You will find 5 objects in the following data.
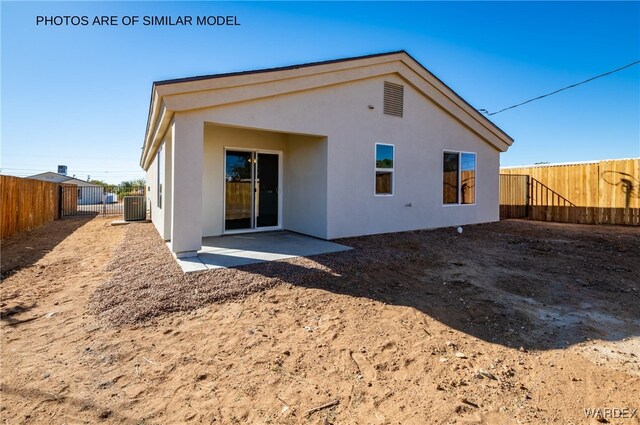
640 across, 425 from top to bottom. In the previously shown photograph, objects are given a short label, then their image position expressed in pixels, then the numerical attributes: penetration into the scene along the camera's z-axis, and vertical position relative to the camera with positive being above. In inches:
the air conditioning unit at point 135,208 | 522.9 -5.2
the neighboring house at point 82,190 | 1284.4 +64.9
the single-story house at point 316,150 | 236.1 +60.4
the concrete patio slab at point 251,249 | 222.3 -37.6
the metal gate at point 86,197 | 732.7 +24.5
